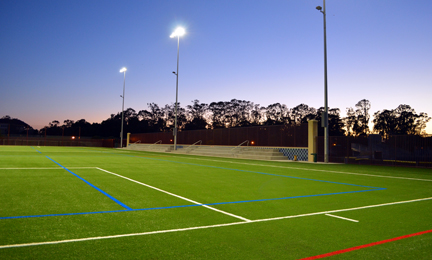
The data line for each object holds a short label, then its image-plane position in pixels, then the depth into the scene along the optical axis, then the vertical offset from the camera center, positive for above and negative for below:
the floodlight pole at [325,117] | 22.33 +2.12
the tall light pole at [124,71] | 55.23 +12.81
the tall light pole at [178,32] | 36.75 +13.34
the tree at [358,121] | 82.44 +6.98
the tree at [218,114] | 102.88 +9.98
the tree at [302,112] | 94.47 +10.42
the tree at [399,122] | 78.06 +6.91
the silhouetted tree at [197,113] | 102.16 +10.27
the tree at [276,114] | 94.50 +9.70
